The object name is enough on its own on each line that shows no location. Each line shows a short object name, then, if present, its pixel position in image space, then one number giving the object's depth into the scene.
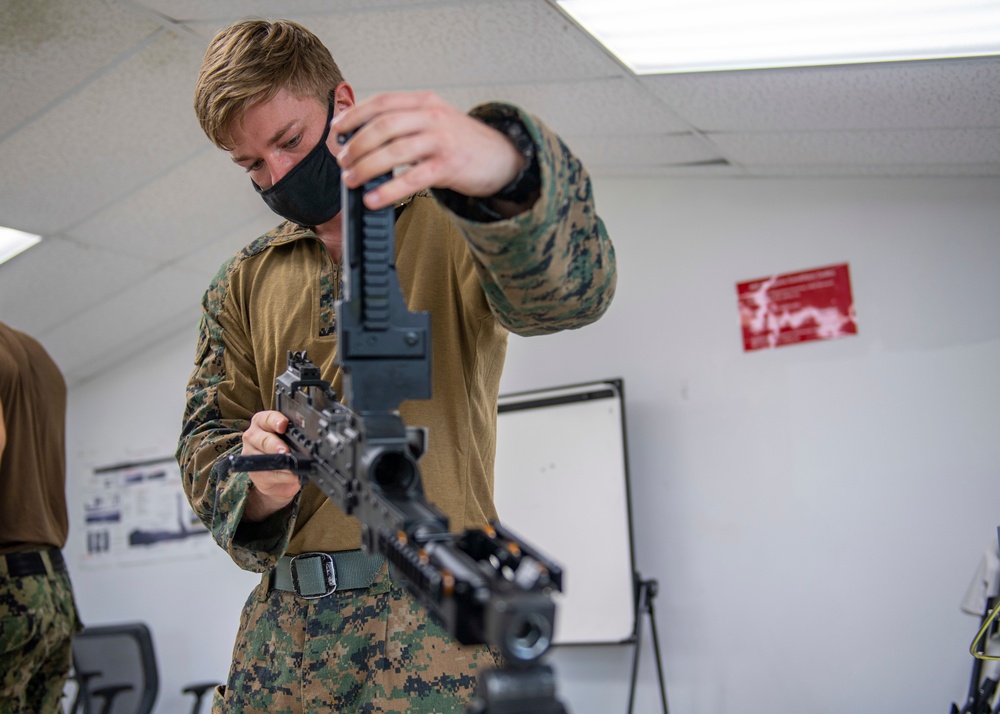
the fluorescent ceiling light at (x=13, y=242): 3.46
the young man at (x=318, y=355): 0.91
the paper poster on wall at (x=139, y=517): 4.85
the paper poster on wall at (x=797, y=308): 3.31
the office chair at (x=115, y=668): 3.88
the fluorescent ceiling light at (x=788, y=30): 2.05
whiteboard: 3.59
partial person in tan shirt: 2.28
